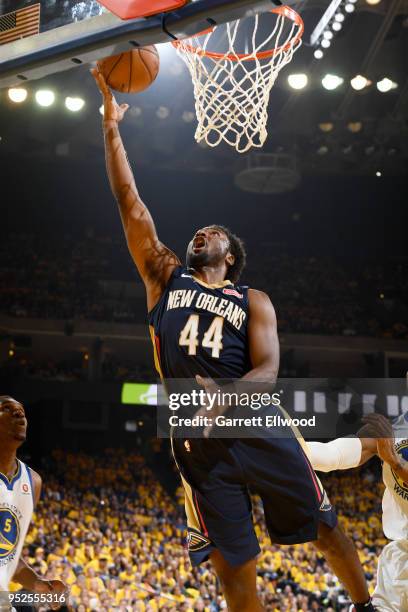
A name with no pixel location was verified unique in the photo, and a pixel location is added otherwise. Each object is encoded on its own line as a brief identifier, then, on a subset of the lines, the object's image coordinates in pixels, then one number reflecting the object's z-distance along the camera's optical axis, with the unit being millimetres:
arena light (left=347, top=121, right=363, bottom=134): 14320
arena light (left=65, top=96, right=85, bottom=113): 12867
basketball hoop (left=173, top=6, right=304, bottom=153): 4812
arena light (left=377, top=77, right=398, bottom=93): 12742
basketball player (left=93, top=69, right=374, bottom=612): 3227
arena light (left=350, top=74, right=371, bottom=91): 12586
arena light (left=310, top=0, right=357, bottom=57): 9743
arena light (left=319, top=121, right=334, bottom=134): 14320
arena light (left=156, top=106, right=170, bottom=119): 13852
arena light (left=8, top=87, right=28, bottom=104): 11656
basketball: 3852
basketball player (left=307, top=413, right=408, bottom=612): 3832
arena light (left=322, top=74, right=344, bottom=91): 12695
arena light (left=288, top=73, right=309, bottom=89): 12336
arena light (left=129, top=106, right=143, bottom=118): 13820
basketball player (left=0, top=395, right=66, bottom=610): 3945
